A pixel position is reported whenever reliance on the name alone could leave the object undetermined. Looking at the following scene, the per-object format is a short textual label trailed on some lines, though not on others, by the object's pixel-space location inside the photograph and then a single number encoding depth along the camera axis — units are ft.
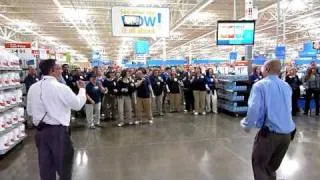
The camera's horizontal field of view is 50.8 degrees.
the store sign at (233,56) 69.18
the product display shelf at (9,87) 20.96
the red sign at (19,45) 32.53
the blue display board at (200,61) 94.37
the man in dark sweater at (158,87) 36.29
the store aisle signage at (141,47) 66.59
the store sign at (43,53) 38.24
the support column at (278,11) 37.19
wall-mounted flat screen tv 33.86
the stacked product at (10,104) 20.42
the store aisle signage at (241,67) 37.25
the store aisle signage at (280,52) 46.47
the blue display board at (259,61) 59.75
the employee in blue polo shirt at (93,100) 29.04
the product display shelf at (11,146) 19.99
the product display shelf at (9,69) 21.05
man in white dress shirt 10.89
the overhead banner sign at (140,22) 33.37
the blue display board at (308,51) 62.23
